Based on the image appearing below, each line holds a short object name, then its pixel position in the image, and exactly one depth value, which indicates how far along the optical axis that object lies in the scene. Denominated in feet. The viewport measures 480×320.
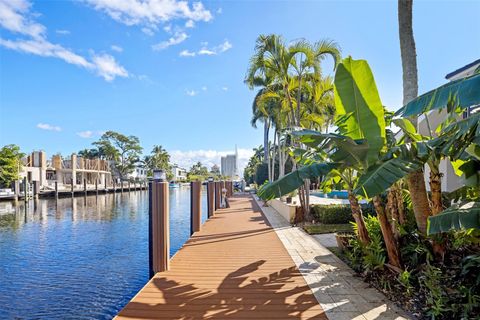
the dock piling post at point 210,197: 49.39
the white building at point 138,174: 251.50
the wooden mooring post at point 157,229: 18.93
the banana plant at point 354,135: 14.57
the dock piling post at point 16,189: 98.92
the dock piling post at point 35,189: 109.60
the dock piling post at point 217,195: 60.23
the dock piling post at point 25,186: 97.59
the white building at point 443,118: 30.92
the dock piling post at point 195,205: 34.30
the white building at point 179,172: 394.32
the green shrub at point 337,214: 37.22
